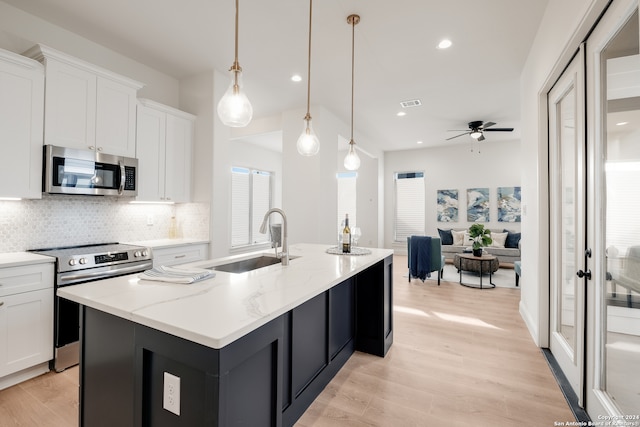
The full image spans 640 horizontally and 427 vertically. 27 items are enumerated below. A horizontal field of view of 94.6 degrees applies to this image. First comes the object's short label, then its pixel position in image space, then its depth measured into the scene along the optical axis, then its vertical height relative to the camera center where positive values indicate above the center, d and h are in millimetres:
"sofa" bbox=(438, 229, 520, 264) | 6573 -589
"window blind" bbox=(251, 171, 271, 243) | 7293 +445
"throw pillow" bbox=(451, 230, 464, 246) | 7266 -479
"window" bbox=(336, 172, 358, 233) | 8609 +667
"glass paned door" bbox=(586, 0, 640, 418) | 1415 +51
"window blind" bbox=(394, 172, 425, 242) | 8445 +383
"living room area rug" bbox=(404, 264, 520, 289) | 5371 -1163
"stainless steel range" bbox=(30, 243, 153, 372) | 2359 -511
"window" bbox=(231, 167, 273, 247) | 6816 +319
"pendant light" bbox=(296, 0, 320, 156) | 2508 +648
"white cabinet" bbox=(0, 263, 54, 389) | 2100 -764
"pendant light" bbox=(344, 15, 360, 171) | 3044 +625
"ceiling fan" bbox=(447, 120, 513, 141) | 5660 +1717
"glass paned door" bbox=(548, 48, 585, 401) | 1971 +12
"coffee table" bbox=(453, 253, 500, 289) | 5136 -813
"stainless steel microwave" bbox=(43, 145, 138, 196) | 2512 +403
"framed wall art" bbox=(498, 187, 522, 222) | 7355 +376
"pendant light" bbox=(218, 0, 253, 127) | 1818 +702
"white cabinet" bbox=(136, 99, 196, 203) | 3275 +755
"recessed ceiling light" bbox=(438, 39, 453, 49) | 3100 +1864
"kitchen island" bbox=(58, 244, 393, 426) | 1005 -527
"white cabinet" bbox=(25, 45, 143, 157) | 2514 +1035
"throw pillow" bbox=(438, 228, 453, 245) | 7382 -464
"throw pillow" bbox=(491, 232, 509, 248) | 6855 -470
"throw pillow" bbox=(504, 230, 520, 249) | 6664 -489
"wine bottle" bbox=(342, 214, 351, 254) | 2574 -204
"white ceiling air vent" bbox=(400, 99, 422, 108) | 4789 +1902
